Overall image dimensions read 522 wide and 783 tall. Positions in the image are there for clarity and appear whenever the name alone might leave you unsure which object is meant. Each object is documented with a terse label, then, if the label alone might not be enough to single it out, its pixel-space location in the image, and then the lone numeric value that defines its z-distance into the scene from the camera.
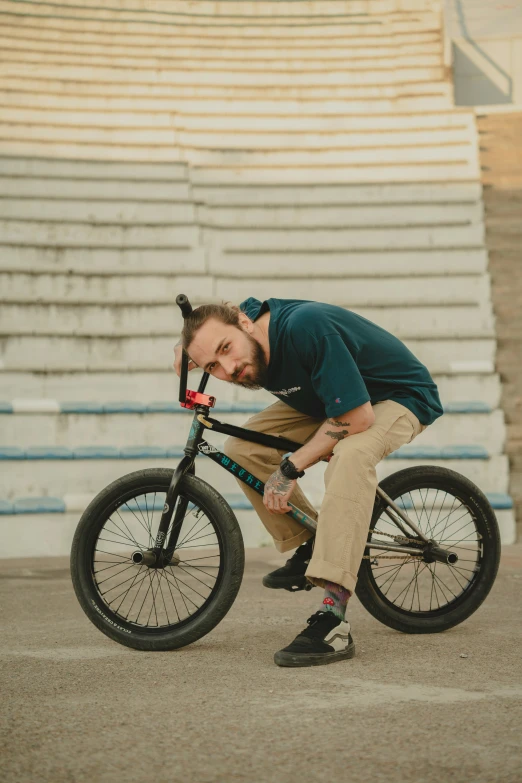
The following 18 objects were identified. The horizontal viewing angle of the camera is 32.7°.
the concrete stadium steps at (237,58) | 9.09
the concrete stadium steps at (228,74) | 8.93
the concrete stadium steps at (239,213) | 6.82
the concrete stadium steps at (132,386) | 5.22
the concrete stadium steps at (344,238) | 6.76
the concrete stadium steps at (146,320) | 5.61
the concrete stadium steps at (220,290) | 5.96
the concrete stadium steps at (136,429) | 5.01
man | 2.49
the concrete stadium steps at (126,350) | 5.55
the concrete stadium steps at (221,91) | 8.65
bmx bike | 2.64
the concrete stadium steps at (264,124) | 8.06
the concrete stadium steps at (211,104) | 8.39
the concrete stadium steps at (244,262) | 6.27
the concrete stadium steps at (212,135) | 7.91
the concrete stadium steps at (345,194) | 7.17
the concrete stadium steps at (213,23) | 9.49
